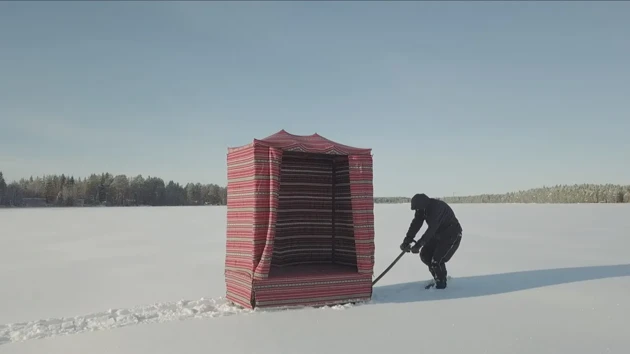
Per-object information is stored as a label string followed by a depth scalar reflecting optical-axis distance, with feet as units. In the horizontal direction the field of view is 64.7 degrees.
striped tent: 17.40
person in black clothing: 20.94
